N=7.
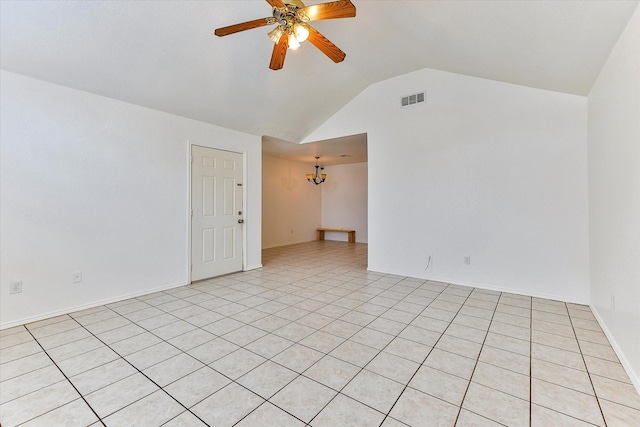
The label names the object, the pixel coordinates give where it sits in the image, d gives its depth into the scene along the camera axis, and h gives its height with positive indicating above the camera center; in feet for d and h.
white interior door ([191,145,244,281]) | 13.52 +0.15
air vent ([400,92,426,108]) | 13.66 +5.99
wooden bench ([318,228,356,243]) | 27.10 -1.64
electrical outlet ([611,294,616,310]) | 7.34 -2.39
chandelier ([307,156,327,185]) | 24.61 +3.55
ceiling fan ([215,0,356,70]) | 6.21 +4.76
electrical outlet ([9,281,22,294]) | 8.63 -2.30
